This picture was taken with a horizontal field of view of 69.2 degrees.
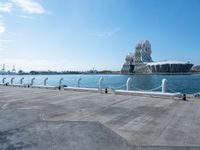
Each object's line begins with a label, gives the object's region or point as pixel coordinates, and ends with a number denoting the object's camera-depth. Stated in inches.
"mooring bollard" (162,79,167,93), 359.9
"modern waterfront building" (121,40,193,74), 4176.7
